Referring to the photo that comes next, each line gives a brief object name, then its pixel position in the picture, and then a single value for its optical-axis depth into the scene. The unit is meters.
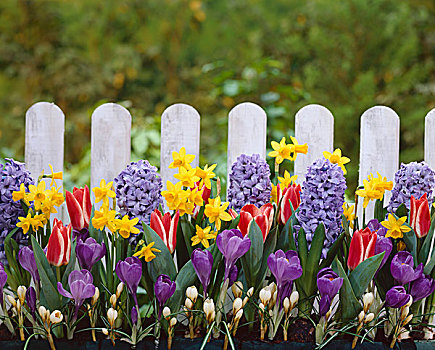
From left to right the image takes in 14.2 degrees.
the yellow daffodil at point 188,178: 3.18
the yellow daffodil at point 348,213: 3.26
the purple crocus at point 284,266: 3.13
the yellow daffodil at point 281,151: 3.25
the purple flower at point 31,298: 3.17
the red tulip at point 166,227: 3.18
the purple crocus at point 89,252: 3.17
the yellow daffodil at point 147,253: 3.14
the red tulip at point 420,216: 3.20
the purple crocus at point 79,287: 3.13
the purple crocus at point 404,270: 3.15
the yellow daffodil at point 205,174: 3.22
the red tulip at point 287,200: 3.26
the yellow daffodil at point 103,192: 3.18
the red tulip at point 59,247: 3.15
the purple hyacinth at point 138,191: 3.19
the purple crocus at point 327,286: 3.13
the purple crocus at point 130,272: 3.14
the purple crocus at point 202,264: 3.14
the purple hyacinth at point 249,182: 3.23
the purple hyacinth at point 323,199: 3.18
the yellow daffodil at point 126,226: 3.15
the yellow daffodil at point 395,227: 3.18
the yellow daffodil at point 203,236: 3.17
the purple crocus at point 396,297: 3.14
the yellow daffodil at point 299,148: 3.25
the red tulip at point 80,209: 3.24
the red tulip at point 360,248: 3.16
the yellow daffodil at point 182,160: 3.22
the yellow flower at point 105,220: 3.15
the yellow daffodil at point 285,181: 3.30
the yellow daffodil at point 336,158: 3.25
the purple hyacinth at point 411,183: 3.24
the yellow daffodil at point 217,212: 3.16
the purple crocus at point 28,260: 3.16
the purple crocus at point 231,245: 3.14
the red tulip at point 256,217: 3.18
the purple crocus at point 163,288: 3.14
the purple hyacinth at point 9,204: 3.24
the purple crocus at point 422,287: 3.17
